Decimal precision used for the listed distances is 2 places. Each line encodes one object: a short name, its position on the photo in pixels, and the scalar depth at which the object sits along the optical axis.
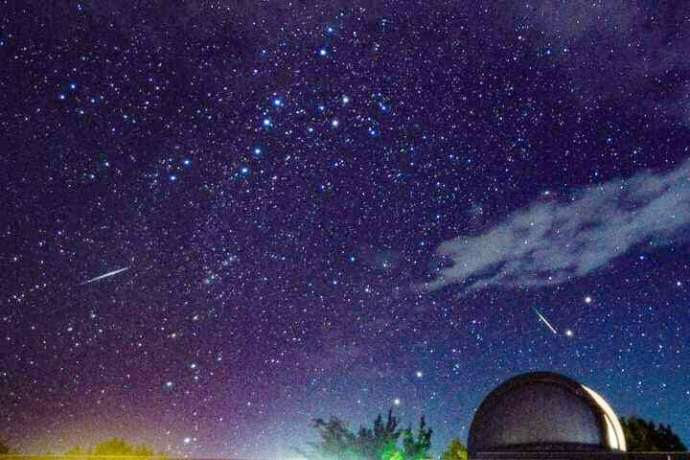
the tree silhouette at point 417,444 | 22.45
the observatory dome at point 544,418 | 16.33
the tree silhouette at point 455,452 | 27.61
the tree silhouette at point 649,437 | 29.23
